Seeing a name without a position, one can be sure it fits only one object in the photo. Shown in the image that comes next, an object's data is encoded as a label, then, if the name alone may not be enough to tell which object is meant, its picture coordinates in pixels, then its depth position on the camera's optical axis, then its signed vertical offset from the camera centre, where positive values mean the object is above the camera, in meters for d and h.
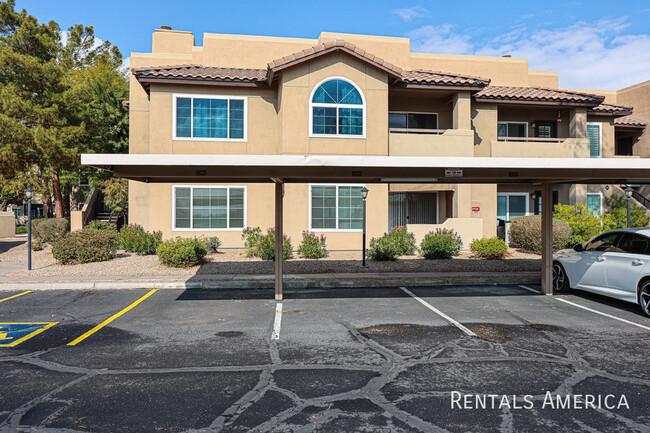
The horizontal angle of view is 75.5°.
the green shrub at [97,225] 18.45 -0.12
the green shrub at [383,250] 14.49 -0.98
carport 7.61 +1.07
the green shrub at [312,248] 15.20 -0.93
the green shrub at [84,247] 13.87 -0.83
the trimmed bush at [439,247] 14.90 -0.87
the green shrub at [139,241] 15.94 -0.71
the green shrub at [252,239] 15.13 -0.65
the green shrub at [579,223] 16.58 -0.02
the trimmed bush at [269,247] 14.44 -0.87
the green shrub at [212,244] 16.50 -0.85
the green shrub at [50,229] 19.52 -0.31
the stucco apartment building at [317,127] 16.67 +4.04
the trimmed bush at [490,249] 15.18 -0.96
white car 8.00 -0.93
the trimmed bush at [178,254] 12.98 -0.98
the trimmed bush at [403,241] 15.66 -0.69
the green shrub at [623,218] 17.17 +0.19
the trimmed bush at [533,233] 16.16 -0.44
